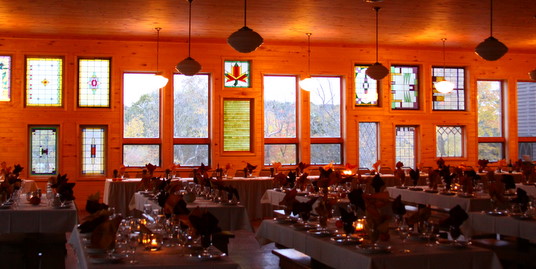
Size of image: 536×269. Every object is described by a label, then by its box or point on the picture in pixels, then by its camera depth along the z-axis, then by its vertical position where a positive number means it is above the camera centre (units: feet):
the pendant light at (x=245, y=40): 24.13 +4.35
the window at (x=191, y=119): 45.62 +2.37
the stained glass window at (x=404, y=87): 49.49 +5.15
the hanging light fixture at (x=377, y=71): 37.52 +4.84
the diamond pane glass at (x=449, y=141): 50.49 +0.85
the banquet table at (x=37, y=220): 22.22 -2.48
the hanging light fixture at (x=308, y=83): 44.21 +4.88
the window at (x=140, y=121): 44.75 +2.21
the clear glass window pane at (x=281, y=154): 47.29 -0.20
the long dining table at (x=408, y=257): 13.94 -2.45
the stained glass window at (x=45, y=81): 43.29 +4.91
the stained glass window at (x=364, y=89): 48.75 +4.91
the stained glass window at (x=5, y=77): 43.01 +5.14
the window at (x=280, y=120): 47.39 +2.41
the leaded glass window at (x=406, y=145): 49.88 +0.51
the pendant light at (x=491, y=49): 27.07 +4.48
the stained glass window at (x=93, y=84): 43.91 +4.75
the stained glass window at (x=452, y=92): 50.42 +4.94
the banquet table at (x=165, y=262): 12.64 -2.31
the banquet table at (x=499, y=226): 19.40 -2.45
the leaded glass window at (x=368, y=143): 49.06 +0.62
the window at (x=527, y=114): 53.11 +3.21
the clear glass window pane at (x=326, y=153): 48.01 -0.13
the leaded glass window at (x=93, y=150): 43.78 +0.09
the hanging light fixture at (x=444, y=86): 45.09 +4.74
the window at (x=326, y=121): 48.06 +2.36
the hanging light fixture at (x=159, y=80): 41.27 +4.74
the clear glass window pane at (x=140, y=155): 44.65 -0.27
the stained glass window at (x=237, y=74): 45.93 +5.70
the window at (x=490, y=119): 51.96 +2.70
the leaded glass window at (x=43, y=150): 43.19 +0.09
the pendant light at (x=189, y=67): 33.58 +4.56
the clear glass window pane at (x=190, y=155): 45.55 -0.27
